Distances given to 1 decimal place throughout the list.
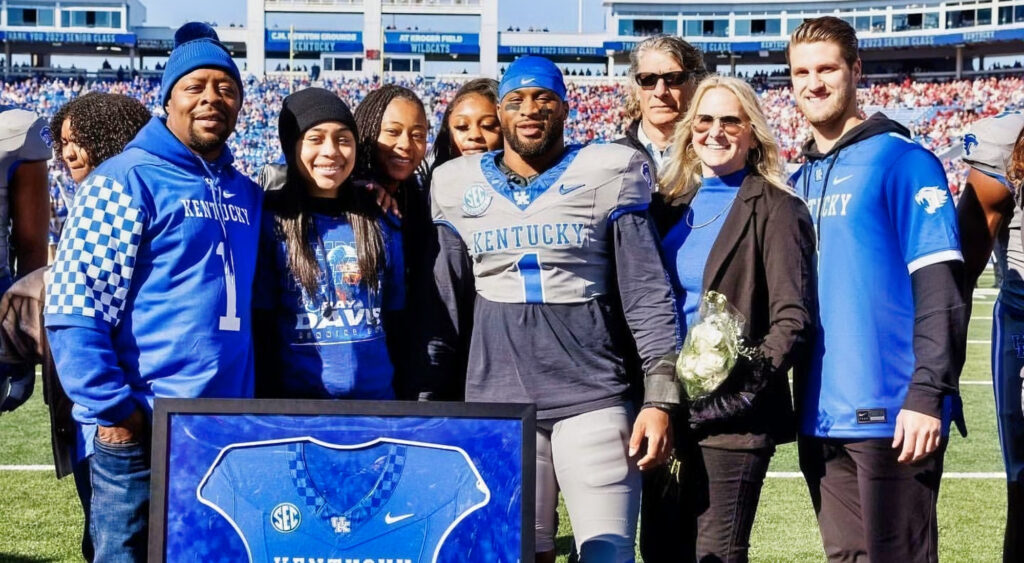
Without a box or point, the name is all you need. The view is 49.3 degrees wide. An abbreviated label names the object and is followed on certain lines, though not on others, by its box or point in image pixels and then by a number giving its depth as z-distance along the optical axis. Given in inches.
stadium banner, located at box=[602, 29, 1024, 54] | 2380.7
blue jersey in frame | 111.3
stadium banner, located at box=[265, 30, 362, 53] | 2554.1
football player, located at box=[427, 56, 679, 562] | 130.5
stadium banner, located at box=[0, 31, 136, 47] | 2593.5
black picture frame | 110.7
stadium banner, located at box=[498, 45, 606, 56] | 2623.0
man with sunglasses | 167.8
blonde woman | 131.0
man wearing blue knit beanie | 119.6
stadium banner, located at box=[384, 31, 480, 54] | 2623.0
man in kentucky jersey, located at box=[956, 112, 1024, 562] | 164.6
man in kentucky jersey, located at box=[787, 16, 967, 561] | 130.9
